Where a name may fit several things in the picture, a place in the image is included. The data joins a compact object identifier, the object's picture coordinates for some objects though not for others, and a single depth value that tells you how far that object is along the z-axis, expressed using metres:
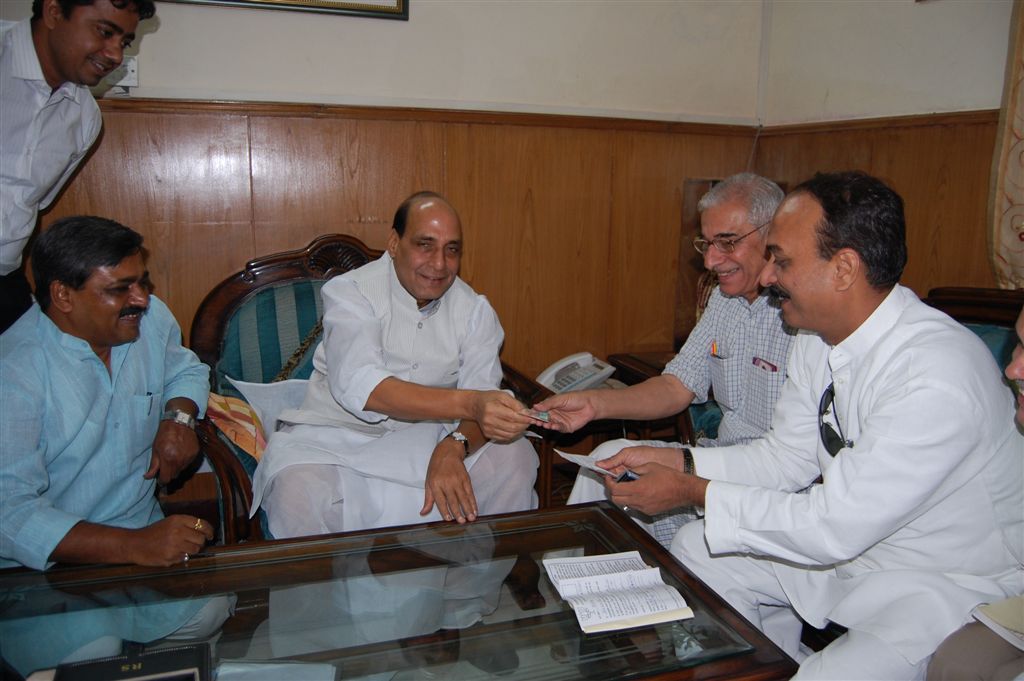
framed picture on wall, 3.08
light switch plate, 2.95
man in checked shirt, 2.40
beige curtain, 2.63
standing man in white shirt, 2.29
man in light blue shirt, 1.73
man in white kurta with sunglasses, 1.58
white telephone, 3.26
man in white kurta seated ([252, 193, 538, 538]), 2.34
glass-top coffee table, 1.44
